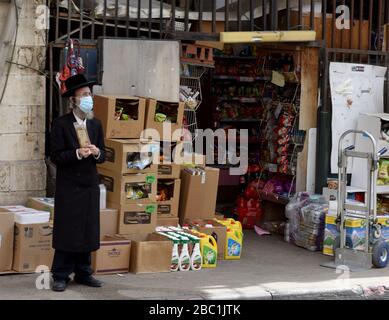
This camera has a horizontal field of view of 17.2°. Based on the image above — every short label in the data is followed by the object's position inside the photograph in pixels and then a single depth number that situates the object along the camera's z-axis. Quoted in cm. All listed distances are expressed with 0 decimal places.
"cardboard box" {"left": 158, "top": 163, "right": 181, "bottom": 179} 1539
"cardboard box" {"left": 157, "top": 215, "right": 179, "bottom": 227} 1545
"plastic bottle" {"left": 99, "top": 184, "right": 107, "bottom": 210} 1462
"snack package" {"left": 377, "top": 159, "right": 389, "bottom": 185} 1744
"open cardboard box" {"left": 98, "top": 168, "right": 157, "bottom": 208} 1452
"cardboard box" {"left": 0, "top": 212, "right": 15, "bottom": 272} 1346
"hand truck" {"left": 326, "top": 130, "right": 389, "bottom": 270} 1508
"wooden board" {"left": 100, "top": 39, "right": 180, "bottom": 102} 1558
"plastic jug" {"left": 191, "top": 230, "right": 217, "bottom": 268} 1490
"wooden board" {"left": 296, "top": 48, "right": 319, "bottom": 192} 1769
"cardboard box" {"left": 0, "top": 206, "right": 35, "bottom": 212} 1400
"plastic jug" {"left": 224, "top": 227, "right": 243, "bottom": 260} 1577
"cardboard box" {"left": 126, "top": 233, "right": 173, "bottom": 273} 1403
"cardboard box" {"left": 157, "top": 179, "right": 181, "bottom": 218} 1558
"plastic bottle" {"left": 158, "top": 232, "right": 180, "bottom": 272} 1439
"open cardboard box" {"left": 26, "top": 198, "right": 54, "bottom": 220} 1422
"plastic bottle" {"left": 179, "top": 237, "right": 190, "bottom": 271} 1449
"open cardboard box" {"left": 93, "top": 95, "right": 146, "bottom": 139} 1471
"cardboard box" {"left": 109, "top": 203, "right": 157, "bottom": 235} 1458
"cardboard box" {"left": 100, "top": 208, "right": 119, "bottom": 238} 1443
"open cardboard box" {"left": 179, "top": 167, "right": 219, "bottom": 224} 1585
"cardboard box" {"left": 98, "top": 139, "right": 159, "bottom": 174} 1443
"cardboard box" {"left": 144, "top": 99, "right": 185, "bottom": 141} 1517
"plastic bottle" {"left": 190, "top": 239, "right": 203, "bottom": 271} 1470
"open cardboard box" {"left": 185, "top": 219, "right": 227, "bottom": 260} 1544
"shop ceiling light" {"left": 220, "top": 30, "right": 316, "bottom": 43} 1624
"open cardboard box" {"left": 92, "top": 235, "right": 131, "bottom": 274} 1383
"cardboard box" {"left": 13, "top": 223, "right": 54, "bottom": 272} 1352
